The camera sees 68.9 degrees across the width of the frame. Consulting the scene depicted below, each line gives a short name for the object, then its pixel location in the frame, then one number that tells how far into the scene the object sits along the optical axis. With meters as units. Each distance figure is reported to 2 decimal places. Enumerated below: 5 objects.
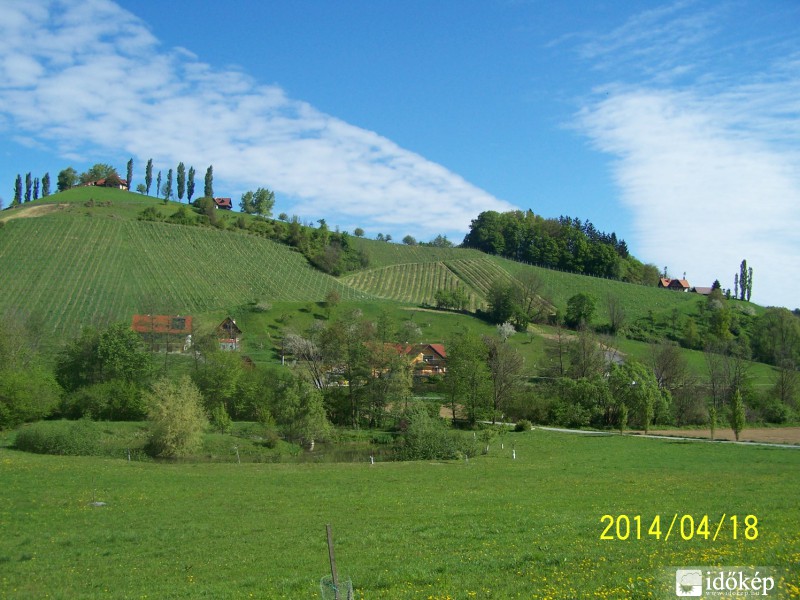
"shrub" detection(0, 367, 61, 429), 54.09
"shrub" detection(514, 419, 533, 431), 62.78
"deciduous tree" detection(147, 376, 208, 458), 47.91
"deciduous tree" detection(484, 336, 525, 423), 73.88
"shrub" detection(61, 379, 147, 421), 62.91
